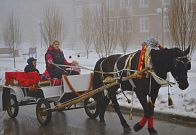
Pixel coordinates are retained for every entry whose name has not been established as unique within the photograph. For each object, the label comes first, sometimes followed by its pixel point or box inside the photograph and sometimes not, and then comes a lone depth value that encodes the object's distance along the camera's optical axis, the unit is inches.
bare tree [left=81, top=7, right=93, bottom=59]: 1166.8
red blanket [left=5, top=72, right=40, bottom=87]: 337.8
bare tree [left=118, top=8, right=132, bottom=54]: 874.6
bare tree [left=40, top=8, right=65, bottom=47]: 775.7
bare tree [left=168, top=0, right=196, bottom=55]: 412.2
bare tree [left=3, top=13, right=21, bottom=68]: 969.9
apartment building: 1588.3
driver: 338.0
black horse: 249.8
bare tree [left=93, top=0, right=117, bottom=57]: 668.1
